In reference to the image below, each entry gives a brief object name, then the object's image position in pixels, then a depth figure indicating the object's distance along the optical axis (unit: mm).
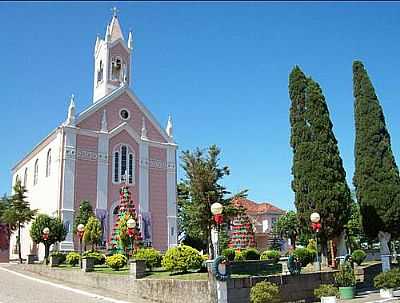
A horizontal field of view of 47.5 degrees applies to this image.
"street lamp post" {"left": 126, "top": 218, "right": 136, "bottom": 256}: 22109
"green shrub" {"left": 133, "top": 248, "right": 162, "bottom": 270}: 21472
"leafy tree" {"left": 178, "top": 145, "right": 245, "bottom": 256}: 28188
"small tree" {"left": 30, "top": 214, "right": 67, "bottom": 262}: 31875
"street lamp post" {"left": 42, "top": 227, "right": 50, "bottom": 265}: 30145
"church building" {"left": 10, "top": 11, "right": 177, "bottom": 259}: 37344
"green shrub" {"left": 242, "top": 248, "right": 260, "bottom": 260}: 26706
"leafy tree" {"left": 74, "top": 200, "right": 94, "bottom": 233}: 35469
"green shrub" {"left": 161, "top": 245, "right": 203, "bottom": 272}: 18359
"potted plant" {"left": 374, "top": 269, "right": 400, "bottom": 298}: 17234
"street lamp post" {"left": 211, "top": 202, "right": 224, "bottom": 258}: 15234
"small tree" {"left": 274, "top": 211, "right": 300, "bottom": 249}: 59066
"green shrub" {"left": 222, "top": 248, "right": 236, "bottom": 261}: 26114
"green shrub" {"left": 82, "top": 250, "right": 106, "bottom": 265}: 25606
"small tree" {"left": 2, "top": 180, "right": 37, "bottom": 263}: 36188
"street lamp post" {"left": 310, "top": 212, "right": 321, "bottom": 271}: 18859
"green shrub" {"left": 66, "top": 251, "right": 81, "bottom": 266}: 27616
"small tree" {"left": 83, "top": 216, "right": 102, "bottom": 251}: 31281
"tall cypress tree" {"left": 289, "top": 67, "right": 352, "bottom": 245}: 21734
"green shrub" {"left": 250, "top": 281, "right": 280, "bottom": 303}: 14484
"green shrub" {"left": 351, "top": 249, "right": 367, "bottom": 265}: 27172
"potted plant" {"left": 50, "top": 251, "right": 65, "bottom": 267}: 27406
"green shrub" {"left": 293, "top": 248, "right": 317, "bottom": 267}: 25956
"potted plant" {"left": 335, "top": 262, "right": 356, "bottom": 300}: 17172
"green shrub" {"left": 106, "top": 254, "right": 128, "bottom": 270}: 22609
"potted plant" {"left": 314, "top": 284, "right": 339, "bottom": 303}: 15594
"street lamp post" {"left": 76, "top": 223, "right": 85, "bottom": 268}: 28309
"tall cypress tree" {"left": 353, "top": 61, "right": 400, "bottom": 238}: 24641
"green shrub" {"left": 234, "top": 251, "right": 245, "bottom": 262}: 25617
